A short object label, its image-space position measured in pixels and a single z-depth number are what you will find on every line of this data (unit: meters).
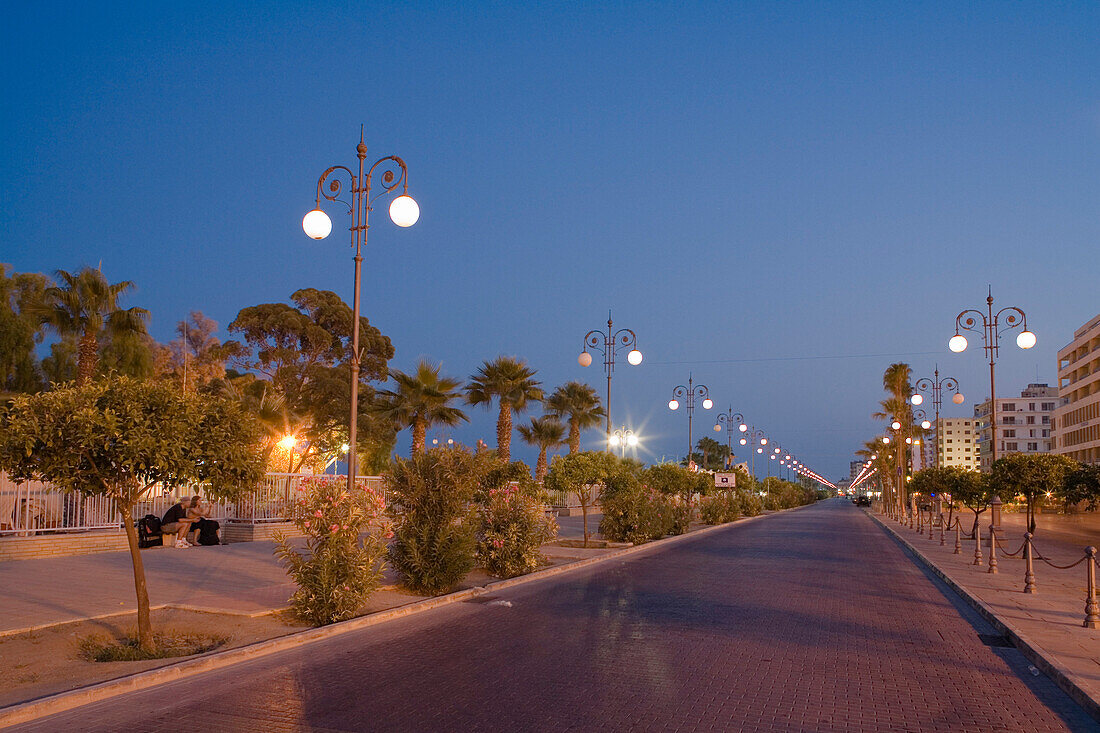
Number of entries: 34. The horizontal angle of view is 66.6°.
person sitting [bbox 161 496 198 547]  18.67
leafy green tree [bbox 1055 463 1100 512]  24.55
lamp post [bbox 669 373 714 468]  41.41
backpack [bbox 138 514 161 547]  18.42
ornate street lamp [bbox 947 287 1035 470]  20.30
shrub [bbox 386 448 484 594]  13.03
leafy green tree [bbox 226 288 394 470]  44.25
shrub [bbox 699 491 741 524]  39.22
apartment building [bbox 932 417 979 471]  185.12
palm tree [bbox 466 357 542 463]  37.19
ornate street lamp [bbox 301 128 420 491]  11.89
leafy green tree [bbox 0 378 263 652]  7.48
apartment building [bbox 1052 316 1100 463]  77.38
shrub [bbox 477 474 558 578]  15.73
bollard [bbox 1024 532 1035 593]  14.11
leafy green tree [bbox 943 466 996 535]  33.72
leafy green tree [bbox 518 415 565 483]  47.03
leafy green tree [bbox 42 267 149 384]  25.42
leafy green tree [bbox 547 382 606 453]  50.81
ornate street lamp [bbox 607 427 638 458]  49.03
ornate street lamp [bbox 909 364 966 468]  30.47
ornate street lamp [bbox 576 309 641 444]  24.42
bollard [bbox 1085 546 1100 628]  10.51
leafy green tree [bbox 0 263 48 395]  37.47
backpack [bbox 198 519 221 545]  19.66
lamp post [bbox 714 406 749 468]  54.91
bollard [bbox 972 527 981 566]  19.39
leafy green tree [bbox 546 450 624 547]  22.38
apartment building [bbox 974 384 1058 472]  127.12
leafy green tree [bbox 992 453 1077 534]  25.05
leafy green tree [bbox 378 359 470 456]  32.38
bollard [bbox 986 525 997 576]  16.75
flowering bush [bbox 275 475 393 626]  10.15
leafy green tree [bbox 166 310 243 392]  54.12
